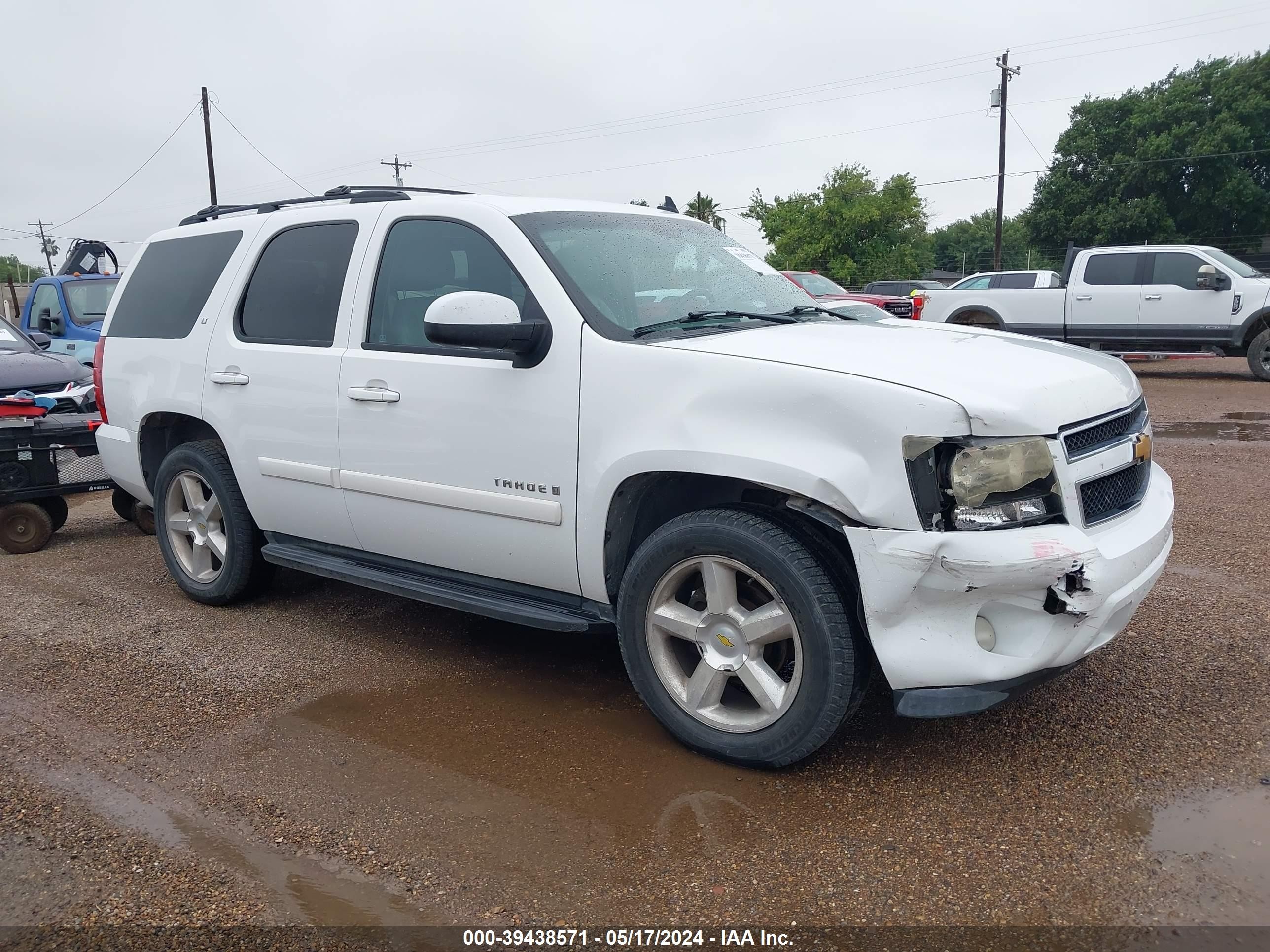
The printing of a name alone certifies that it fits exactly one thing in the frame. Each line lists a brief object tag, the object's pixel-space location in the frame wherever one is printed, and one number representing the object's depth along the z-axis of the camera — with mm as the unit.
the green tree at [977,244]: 76562
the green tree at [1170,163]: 44562
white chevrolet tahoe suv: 2885
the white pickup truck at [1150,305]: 14648
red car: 15081
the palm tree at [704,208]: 66069
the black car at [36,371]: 8500
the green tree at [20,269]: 85375
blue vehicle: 12430
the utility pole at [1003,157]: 34469
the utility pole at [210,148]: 37562
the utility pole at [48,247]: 76188
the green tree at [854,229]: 52062
